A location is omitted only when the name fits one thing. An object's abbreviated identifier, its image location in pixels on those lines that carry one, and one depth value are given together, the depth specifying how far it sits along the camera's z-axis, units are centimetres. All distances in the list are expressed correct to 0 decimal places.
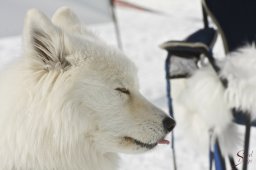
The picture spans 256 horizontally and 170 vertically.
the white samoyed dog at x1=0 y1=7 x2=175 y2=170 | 154
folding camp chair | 244
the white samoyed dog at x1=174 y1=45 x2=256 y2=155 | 227
